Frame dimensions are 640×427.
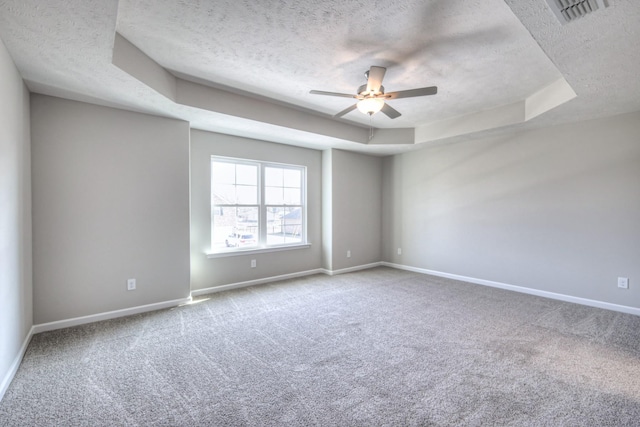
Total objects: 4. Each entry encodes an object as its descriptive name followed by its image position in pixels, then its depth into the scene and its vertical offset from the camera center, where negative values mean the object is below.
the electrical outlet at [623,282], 3.62 -0.92
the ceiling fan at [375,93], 2.70 +1.11
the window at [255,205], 4.61 +0.11
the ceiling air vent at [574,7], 1.67 +1.19
